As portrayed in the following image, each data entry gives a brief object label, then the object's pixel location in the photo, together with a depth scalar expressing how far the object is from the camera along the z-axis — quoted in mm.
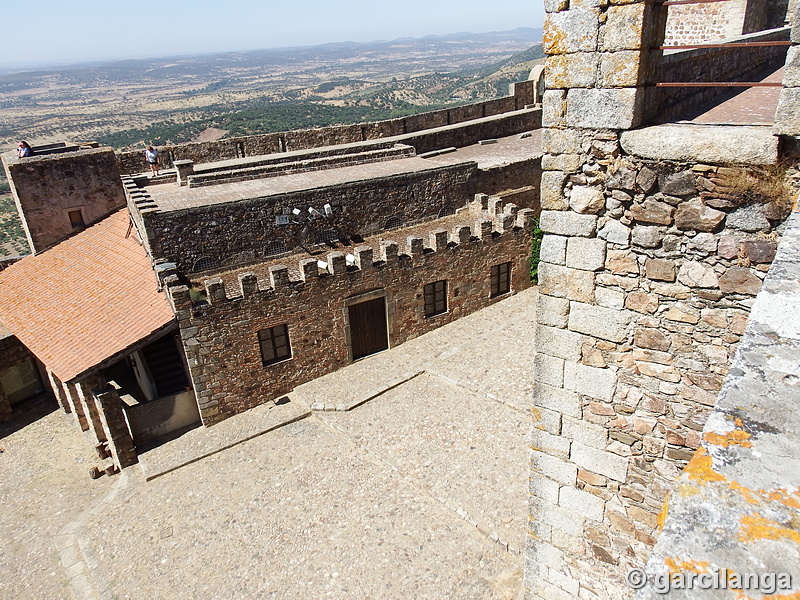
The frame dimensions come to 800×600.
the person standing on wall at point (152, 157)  17234
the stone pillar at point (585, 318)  3670
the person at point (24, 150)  16141
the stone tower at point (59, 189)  15453
